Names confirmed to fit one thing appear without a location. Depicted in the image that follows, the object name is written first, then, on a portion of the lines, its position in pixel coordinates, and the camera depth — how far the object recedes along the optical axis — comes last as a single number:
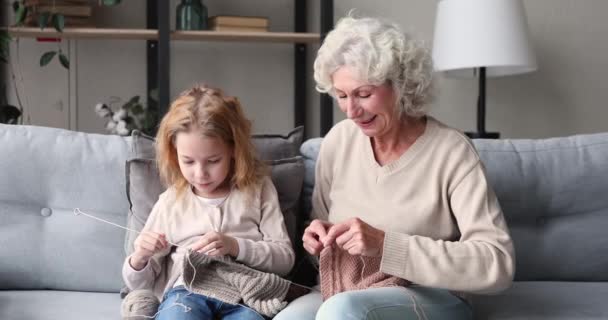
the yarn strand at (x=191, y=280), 1.71
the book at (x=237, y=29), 3.39
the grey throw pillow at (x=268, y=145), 2.00
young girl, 1.81
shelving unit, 3.24
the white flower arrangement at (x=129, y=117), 3.30
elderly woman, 1.59
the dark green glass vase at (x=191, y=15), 3.36
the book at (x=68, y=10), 3.22
